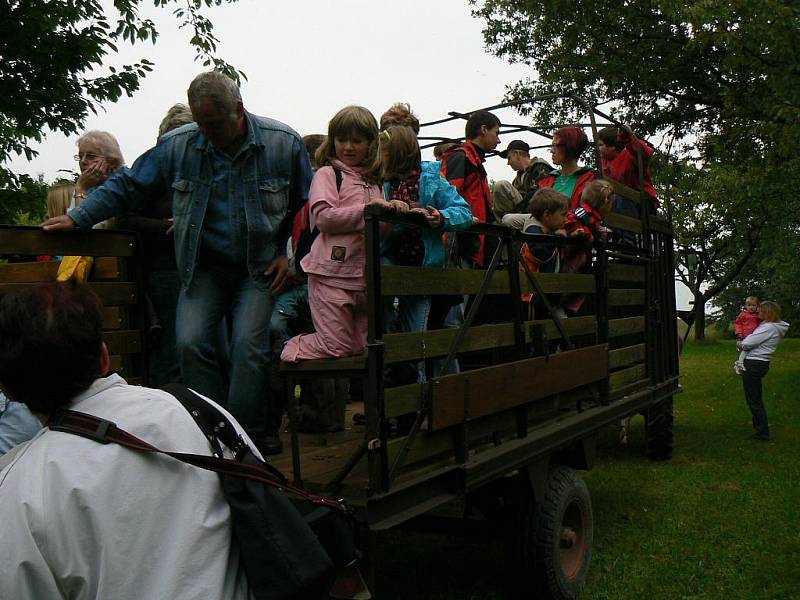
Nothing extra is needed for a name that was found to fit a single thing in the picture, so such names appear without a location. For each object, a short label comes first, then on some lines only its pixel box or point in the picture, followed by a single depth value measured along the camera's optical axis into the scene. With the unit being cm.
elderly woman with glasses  406
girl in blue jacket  372
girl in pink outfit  353
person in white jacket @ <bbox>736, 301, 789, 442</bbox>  991
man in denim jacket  371
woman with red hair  618
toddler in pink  1063
